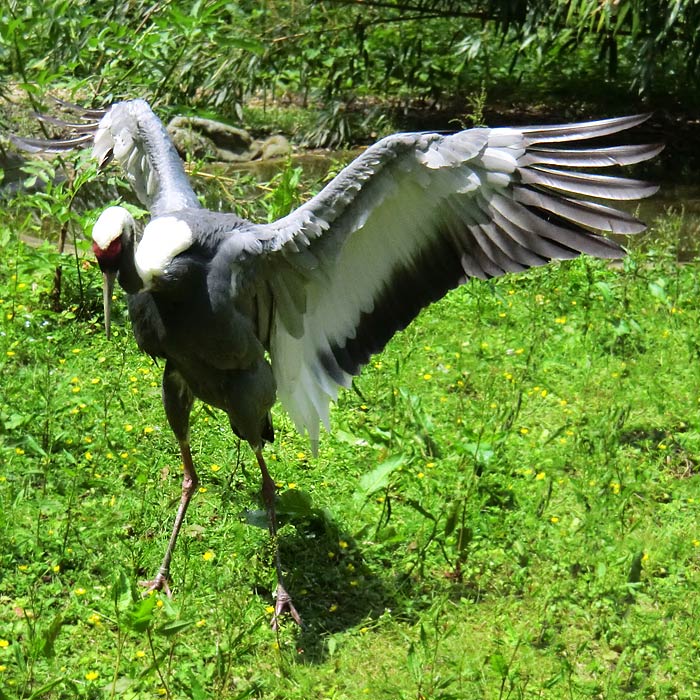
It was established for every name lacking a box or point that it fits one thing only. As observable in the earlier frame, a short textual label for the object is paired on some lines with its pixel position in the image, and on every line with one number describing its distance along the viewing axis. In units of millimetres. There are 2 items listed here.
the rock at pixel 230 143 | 20094
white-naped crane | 7508
